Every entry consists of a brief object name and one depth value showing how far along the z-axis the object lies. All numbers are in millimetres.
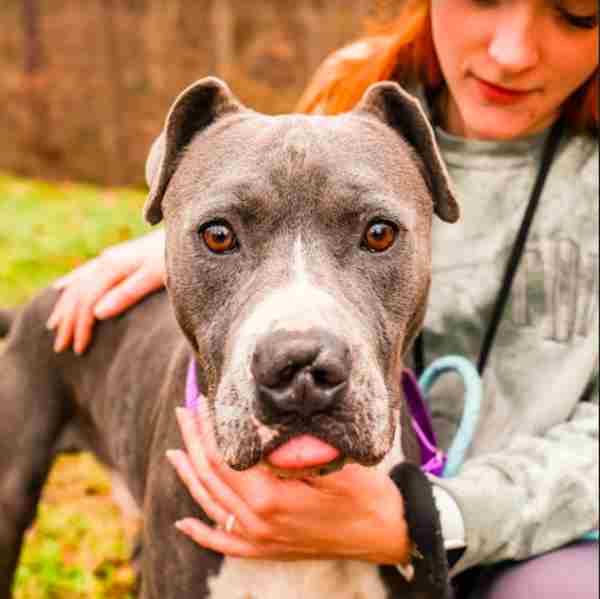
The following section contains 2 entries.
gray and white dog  496
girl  620
